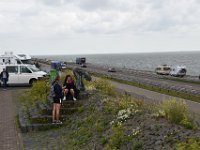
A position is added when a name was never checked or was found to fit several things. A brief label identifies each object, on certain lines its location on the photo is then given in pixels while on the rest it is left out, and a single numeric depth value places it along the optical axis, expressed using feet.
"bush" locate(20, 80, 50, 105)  34.80
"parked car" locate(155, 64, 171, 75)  125.01
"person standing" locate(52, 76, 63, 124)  25.49
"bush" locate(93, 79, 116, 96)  34.95
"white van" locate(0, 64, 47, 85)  52.48
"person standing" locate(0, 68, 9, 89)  49.51
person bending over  28.87
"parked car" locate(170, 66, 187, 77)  113.91
